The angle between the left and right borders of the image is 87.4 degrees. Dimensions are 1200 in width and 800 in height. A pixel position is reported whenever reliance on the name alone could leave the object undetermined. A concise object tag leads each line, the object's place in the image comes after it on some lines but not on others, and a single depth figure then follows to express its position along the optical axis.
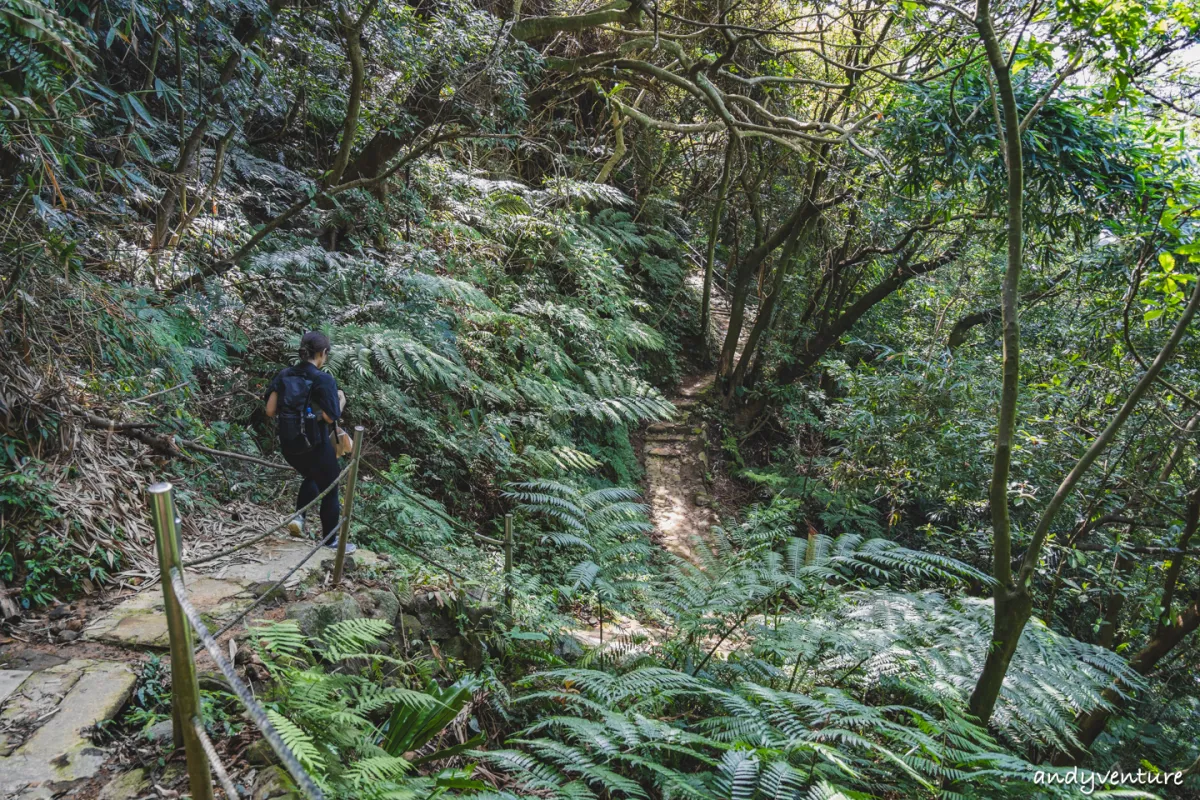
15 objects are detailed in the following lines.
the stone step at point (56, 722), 1.97
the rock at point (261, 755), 2.17
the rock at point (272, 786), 2.01
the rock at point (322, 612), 2.98
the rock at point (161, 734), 2.19
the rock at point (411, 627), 3.50
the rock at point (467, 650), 3.69
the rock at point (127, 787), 1.96
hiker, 3.76
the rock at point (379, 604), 3.35
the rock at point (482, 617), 3.84
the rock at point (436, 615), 3.67
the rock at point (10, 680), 2.30
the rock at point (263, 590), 3.23
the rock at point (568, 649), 4.11
